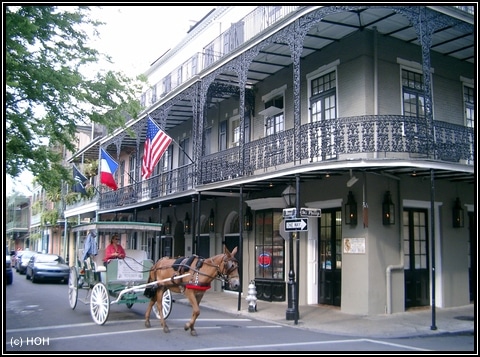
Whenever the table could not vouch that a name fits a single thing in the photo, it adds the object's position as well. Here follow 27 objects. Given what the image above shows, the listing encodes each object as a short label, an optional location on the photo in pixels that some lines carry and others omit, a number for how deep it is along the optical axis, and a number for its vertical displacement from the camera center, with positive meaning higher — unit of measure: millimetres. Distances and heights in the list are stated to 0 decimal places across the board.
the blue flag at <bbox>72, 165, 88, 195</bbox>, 25394 +2743
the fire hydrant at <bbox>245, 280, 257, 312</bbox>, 14520 -1861
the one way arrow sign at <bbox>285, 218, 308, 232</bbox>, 12664 +233
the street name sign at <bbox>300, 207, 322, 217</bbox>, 13078 +572
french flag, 22641 +2881
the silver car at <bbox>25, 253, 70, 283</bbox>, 25031 -1853
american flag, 17875 +3119
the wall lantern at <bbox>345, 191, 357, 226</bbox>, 14242 +672
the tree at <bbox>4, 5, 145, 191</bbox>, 11359 +3549
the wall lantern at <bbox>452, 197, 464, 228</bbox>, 16141 +650
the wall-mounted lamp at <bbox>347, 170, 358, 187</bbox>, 13992 +1484
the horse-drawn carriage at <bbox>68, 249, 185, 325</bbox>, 11555 -1165
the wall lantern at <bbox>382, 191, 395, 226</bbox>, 14195 +696
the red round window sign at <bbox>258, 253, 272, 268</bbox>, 17525 -895
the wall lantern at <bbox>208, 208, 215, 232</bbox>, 21016 +475
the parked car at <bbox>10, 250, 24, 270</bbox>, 35862 -1952
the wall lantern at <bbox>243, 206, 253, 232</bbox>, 18469 +503
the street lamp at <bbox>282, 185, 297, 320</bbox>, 13000 -1513
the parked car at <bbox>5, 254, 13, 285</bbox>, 24205 -1987
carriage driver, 12258 -447
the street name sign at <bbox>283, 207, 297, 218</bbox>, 13077 +548
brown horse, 10414 -901
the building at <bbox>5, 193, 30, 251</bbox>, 72125 +1816
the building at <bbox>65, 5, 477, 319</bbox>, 13219 +2257
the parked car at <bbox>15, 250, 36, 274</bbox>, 32900 -1922
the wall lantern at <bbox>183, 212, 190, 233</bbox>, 22766 +439
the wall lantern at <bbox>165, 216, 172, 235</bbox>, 25375 +307
